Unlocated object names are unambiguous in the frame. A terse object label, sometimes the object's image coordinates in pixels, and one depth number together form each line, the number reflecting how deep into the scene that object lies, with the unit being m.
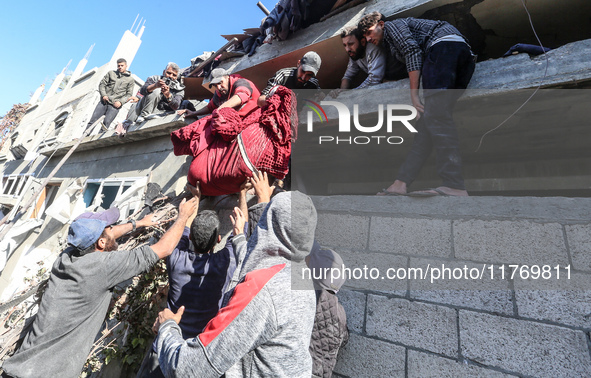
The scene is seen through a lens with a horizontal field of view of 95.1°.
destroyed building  1.77
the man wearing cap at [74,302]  2.05
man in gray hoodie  1.19
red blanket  2.64
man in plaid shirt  2.35
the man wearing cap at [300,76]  3.37
